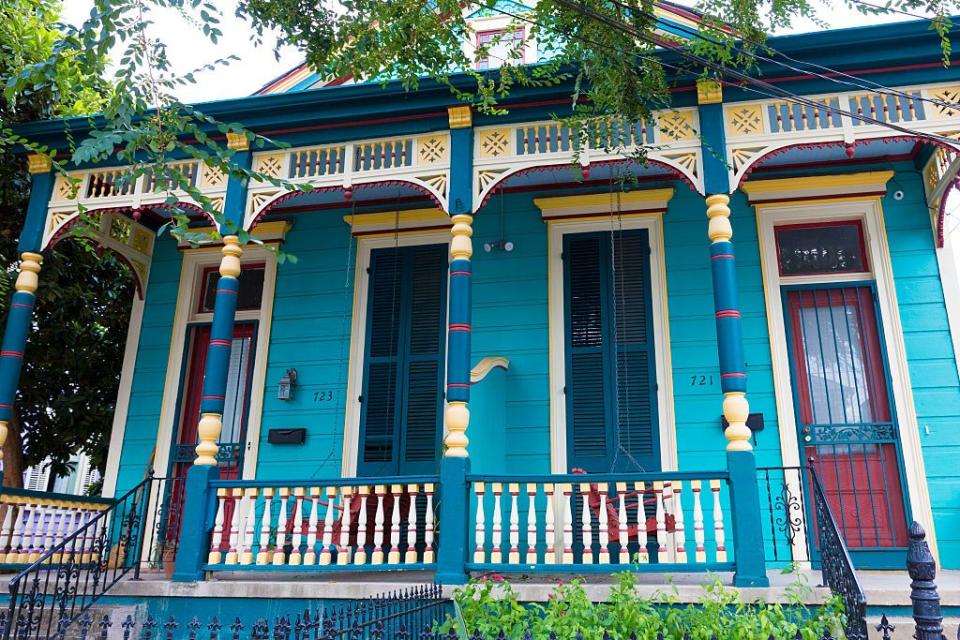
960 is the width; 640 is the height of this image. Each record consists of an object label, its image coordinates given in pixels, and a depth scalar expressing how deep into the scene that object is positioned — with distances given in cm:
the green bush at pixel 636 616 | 413
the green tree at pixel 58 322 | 840
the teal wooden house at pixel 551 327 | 598
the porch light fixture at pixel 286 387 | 784
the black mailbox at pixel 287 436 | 775
